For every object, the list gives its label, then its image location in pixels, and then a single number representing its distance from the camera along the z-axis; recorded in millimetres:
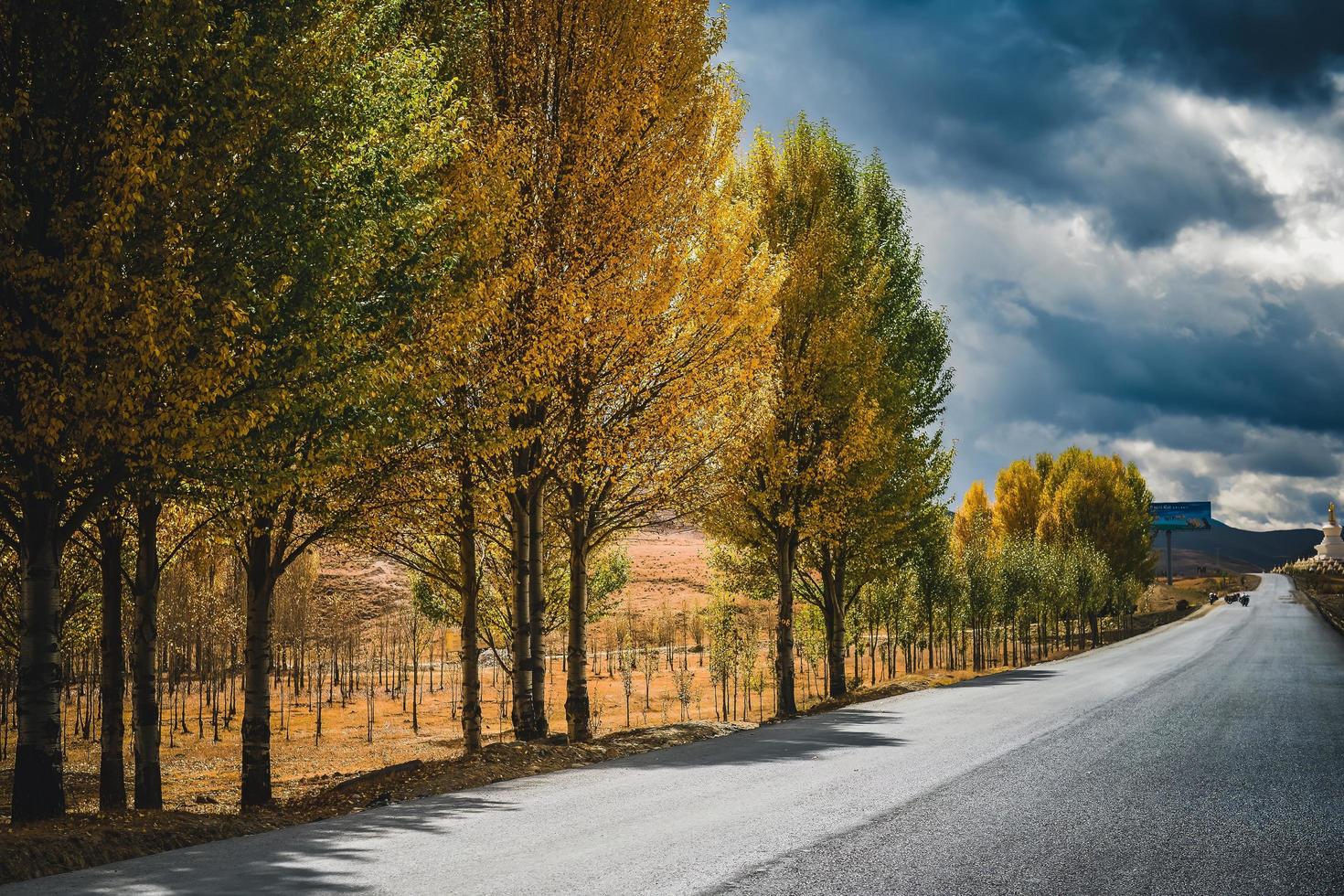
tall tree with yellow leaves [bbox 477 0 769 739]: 14883
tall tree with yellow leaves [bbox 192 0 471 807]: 10062
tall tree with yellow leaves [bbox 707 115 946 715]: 23000
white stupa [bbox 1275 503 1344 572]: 166625
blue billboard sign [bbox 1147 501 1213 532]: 151438
